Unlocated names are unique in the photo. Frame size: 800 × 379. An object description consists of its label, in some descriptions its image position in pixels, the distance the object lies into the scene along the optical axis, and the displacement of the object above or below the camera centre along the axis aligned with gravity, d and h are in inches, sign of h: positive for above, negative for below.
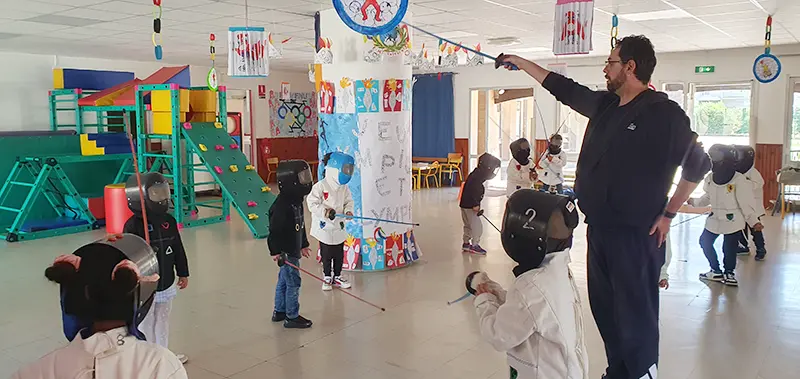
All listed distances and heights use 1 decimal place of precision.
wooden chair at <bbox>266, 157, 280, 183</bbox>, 575.4 -29.1
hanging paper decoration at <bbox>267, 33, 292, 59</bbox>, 282.8 +37.6
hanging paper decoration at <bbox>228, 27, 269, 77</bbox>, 249.1 +33.8
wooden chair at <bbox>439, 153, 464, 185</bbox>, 567.9 -26.3
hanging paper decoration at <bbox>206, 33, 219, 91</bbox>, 304.3 +28.0
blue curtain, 579.5 +16.3
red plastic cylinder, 319.0 -37.1
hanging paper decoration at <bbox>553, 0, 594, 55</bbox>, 223.1 +39.1
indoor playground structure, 333.7 -15.6
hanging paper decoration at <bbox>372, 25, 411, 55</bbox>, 237.9 +36.2
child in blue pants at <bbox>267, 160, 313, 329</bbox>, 178.2 -26.8
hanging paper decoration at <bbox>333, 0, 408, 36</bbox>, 159.8 +31.1
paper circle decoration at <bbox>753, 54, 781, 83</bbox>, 300.4 +32.7
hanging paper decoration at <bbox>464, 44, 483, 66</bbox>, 324.0 +39.2
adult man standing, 97.2 -9.3
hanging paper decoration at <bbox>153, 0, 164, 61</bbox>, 213.2 +36.4
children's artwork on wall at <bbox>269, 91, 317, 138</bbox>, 584.1 +18.8
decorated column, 241.1 +5.0
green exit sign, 451.5 +47.2
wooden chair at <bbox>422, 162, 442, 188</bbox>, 555.8 -34.3
